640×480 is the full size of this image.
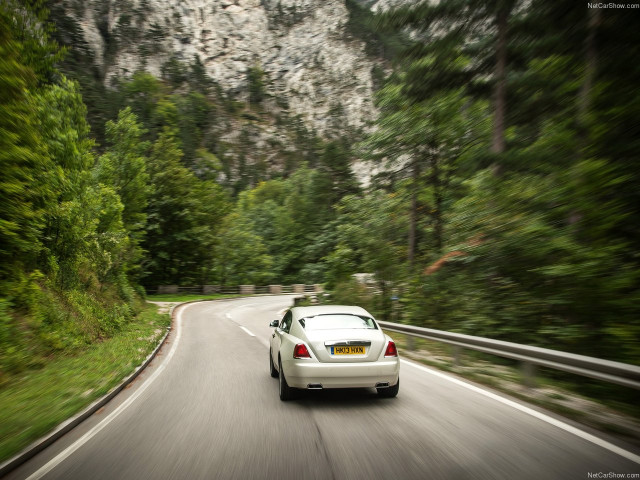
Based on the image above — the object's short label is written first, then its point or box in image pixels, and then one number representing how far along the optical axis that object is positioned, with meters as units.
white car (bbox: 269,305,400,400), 5.51
